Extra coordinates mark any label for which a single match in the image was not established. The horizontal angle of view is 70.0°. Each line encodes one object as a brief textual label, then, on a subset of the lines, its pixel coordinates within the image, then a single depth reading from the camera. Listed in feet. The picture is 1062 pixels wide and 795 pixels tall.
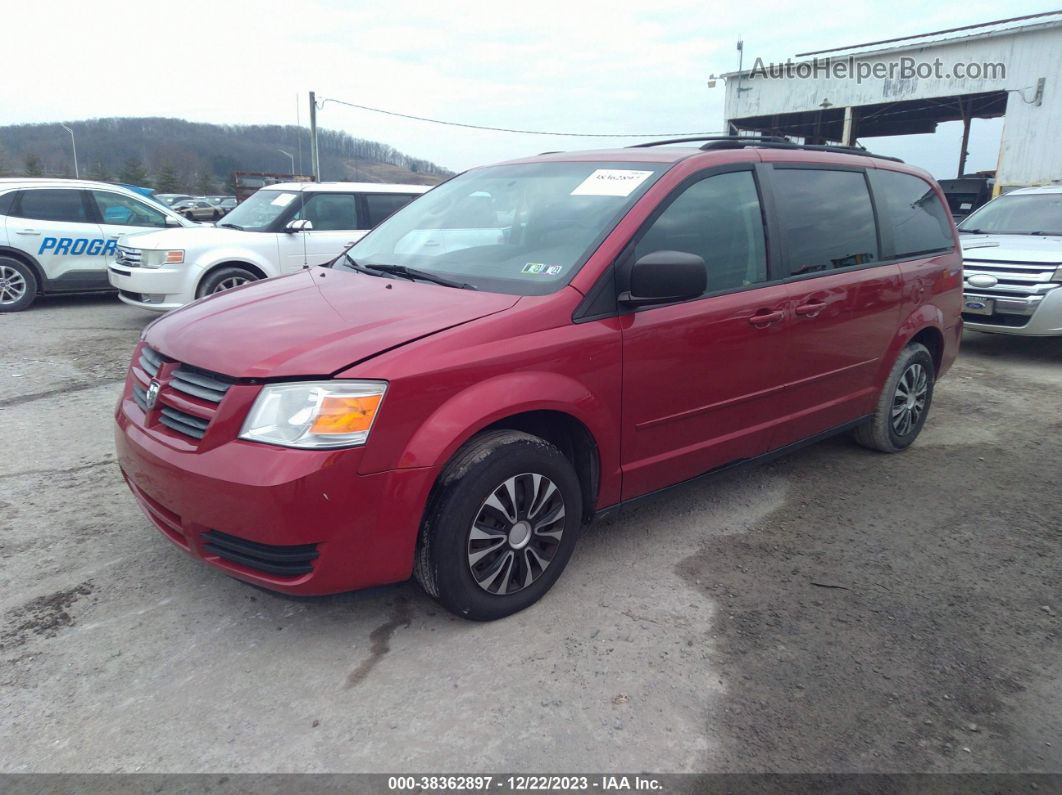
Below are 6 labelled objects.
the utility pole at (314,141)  101.24
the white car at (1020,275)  23.70
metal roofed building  57.47
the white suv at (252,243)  26.43
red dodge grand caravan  8.13
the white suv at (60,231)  31.24
